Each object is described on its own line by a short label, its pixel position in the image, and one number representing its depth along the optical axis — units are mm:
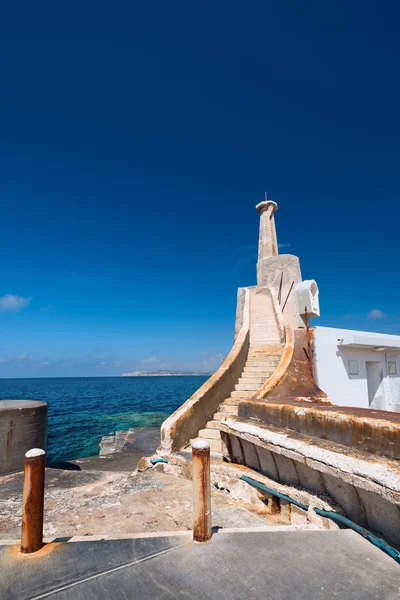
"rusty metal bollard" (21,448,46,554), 2531
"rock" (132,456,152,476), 6059
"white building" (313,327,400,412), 9341
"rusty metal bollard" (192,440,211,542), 2668
